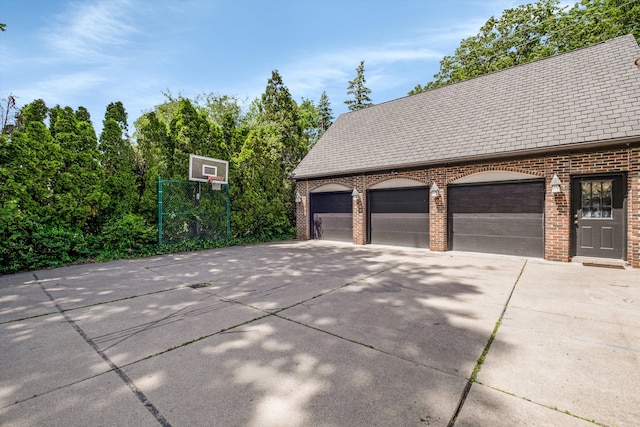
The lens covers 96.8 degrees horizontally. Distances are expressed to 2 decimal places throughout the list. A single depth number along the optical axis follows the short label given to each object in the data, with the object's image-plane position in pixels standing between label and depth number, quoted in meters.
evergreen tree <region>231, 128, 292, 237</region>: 11.93
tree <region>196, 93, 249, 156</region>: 27.73
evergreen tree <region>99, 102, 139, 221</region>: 9.20
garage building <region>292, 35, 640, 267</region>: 6.80
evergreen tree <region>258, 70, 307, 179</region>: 14.88
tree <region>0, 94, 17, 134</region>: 8.94
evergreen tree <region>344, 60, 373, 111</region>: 30.14
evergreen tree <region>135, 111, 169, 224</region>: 9.77
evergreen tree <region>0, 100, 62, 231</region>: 7.10
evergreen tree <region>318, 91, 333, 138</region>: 30.11
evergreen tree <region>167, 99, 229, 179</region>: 10.41
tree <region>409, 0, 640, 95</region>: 16.23
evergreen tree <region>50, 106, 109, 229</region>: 8.09
